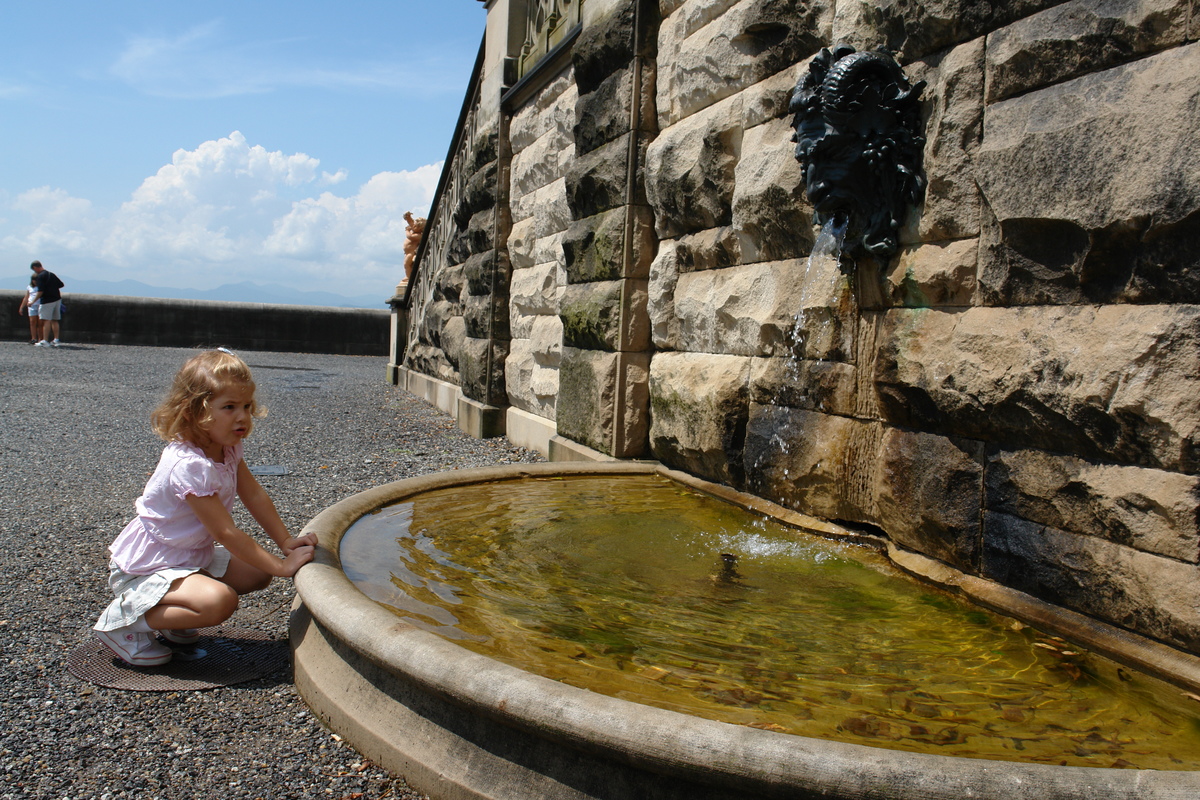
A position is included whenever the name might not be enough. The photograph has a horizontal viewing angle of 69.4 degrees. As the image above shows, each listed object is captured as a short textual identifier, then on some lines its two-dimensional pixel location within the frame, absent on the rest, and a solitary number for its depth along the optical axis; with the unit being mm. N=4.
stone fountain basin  1491
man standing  16141
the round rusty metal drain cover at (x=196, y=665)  2604
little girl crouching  2633
